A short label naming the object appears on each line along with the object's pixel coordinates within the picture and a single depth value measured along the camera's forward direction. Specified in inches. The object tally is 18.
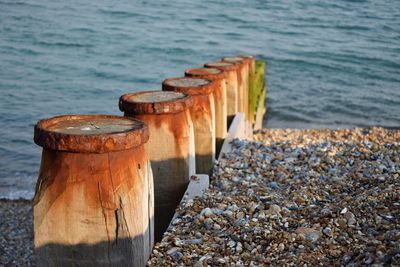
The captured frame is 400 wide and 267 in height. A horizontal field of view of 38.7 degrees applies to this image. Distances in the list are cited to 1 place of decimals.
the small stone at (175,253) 133.6
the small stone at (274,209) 158.4
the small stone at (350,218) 142.1
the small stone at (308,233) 135.2
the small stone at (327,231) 136.7
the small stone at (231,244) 138.3
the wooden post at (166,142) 159.3
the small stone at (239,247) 135.7
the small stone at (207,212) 157.4
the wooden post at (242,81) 343.3
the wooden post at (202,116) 205.8
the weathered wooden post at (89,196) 110.0
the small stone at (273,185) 195.9
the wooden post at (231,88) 303.6
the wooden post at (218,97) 250.1
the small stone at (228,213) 158.4
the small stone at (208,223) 151.5
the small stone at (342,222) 141.0
